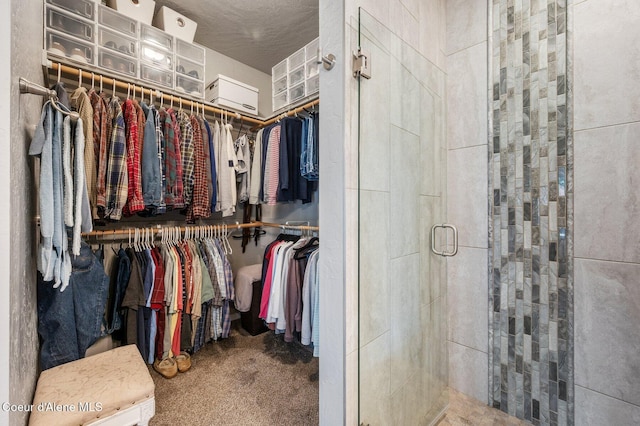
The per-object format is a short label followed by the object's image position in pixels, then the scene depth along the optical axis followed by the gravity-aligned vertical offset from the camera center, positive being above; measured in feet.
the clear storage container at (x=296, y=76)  6.53 +3.58
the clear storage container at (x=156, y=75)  5.84 +3.22
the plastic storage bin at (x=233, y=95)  7.06 +3.38
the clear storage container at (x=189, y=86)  6.39 +3.27
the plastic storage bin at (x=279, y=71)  6.98 +3.95
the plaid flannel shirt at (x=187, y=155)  5.99 +1.34
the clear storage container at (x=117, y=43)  5.33 +3.67
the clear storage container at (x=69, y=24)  4.77 +3.66
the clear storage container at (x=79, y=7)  4.83 +4.01
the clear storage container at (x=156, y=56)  5.80 +3.66
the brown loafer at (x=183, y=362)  5.81 -3.45
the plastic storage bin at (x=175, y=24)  6.10 +4.64
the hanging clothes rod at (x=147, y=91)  4.98 +2.81
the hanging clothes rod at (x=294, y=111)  6.11 +2.61
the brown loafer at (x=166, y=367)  5.59 -3.45
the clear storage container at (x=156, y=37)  5.74 +4.05
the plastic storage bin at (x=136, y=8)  5.51 +4.51
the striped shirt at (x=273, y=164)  6.67 +1.26
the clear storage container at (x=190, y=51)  6.33 +4.12
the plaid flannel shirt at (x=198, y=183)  6.18 +0.70
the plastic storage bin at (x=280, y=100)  7.05 +3.15
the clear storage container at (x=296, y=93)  6.59 +3.14
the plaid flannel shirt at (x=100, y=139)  4.85 +1.44
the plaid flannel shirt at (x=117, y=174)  4.94 +0.75
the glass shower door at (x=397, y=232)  3.15 -0.27
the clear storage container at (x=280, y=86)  7.07 +3.58
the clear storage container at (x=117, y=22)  5.24 +4.06
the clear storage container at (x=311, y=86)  6.08 +3.08
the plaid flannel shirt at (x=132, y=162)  5.16 +1.02
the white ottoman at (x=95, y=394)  3.06 -2.36
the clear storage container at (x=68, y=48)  4.75 +3.22
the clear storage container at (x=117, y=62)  5.34 +3.26
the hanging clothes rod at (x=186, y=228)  5.54 -0.40
